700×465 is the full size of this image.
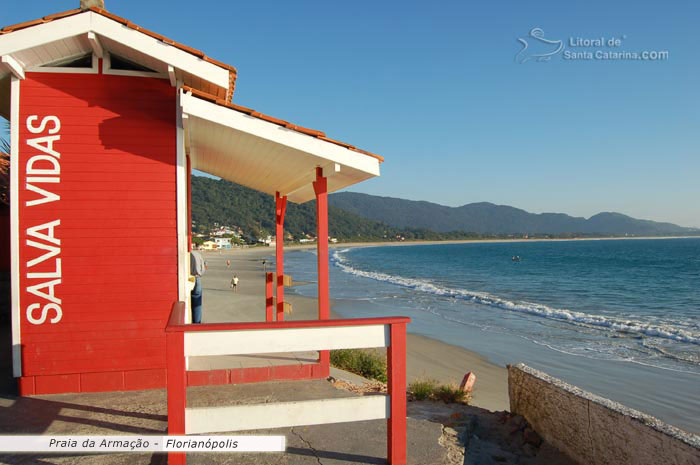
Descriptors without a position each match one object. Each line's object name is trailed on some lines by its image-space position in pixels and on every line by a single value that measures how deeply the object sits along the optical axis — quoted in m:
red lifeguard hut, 5.57
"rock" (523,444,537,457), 4.98
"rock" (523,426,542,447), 5.19
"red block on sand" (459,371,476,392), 8.02
